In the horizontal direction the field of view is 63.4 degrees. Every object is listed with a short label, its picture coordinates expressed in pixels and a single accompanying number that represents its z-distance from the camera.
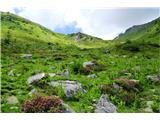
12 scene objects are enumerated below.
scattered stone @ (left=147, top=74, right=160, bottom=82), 5.74
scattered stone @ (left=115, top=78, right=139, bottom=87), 5.43
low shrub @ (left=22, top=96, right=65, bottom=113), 4.49
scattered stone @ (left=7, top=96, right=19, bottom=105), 4.69
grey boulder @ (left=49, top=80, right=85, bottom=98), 4.95
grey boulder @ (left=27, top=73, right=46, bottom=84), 5.33
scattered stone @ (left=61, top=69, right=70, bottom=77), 5.72
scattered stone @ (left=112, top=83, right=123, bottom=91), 5.22
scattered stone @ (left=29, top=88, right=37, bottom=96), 4.89
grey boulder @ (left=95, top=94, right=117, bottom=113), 4.65
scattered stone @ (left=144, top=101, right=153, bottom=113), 4.79
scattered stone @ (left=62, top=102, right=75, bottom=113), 4.53
